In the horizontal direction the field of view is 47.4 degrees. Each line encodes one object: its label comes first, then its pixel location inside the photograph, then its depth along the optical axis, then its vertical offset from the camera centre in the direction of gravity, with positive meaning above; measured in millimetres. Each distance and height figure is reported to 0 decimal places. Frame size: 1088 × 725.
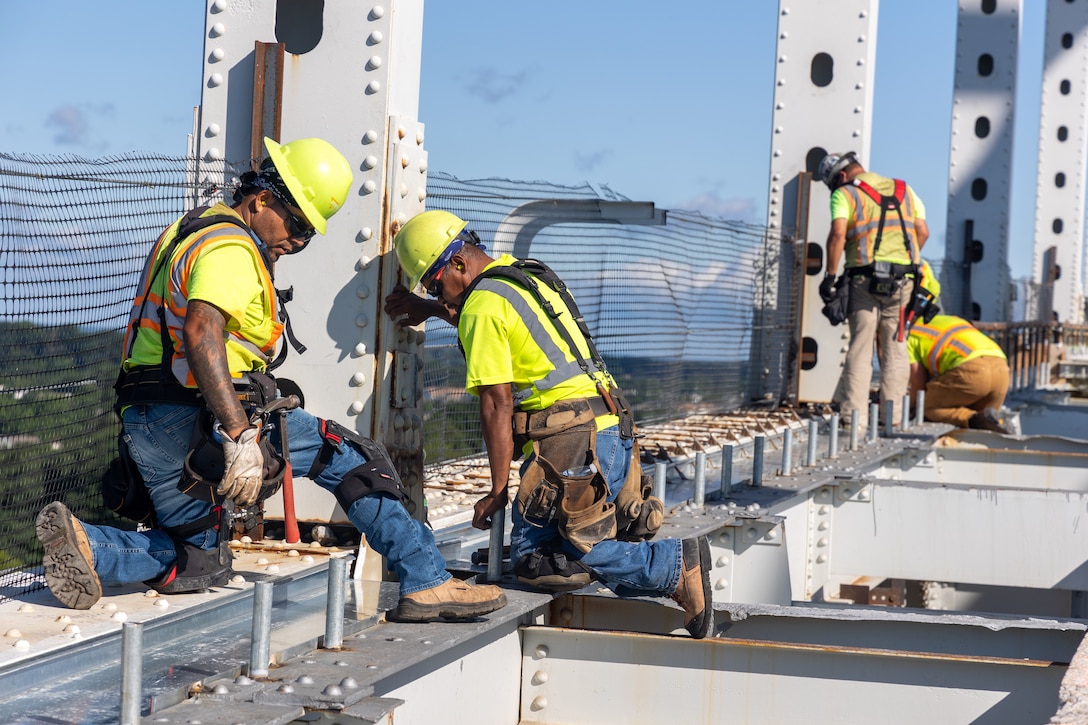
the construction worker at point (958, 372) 11812 +138
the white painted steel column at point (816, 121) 12125 +2582
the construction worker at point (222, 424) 4191 -256
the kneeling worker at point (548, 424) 4758 -220
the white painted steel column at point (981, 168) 19250 +3462
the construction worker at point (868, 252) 10094 +1071
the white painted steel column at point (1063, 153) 26484 +5166
